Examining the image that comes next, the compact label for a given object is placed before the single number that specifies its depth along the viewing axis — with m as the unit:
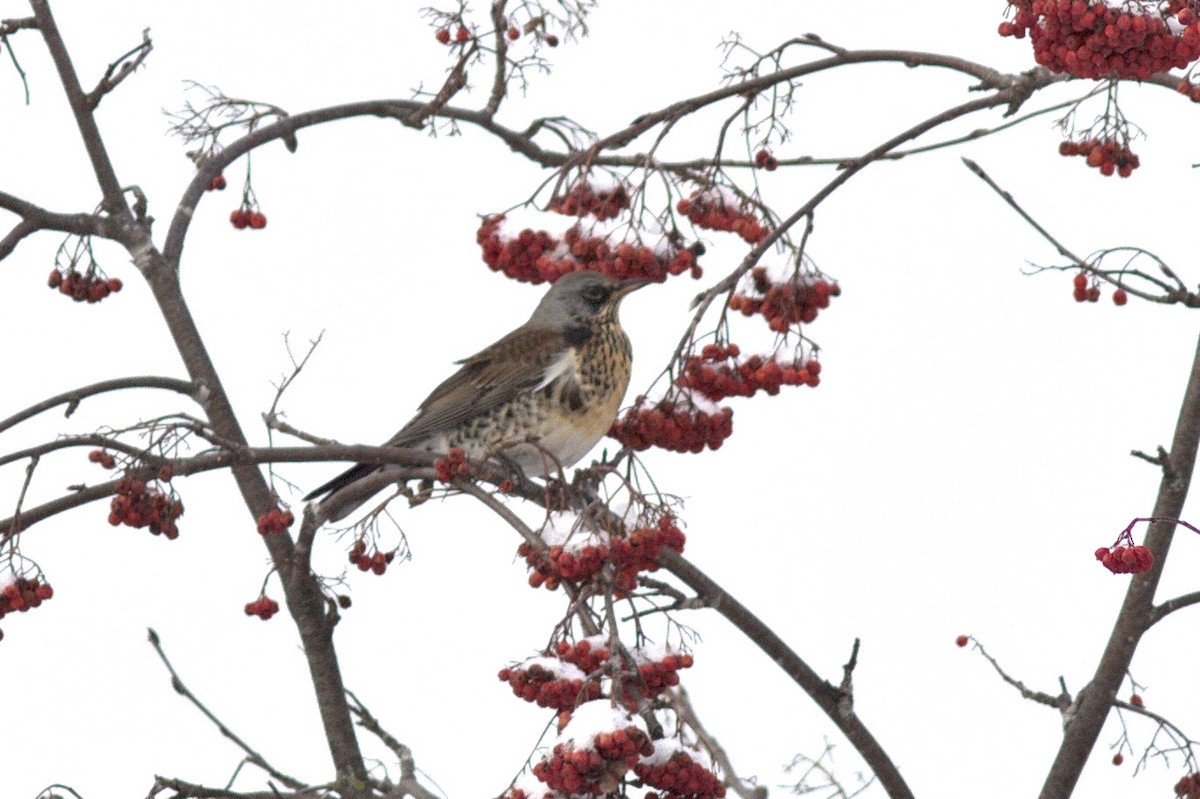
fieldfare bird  10.05
